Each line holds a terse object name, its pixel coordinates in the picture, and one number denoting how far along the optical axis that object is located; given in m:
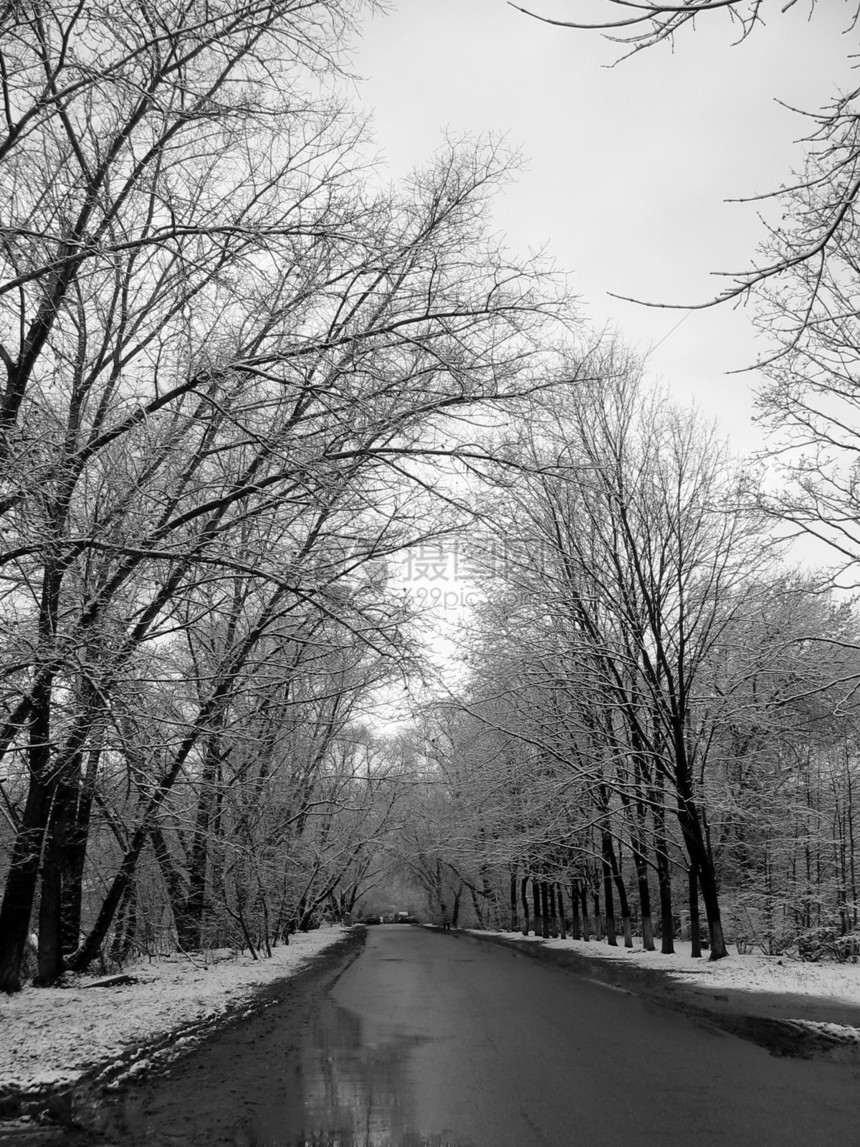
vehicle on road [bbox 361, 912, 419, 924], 93.14
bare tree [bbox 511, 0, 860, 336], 3.62
